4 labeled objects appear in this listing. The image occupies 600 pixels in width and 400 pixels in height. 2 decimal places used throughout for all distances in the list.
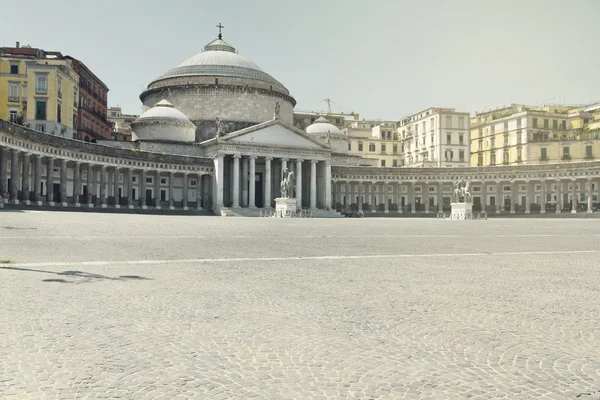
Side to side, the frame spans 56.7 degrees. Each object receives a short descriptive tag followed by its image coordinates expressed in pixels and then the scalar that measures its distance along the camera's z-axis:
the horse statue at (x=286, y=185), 59.87
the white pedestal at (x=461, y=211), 63.28
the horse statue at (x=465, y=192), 62.89
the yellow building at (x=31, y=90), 60.88
